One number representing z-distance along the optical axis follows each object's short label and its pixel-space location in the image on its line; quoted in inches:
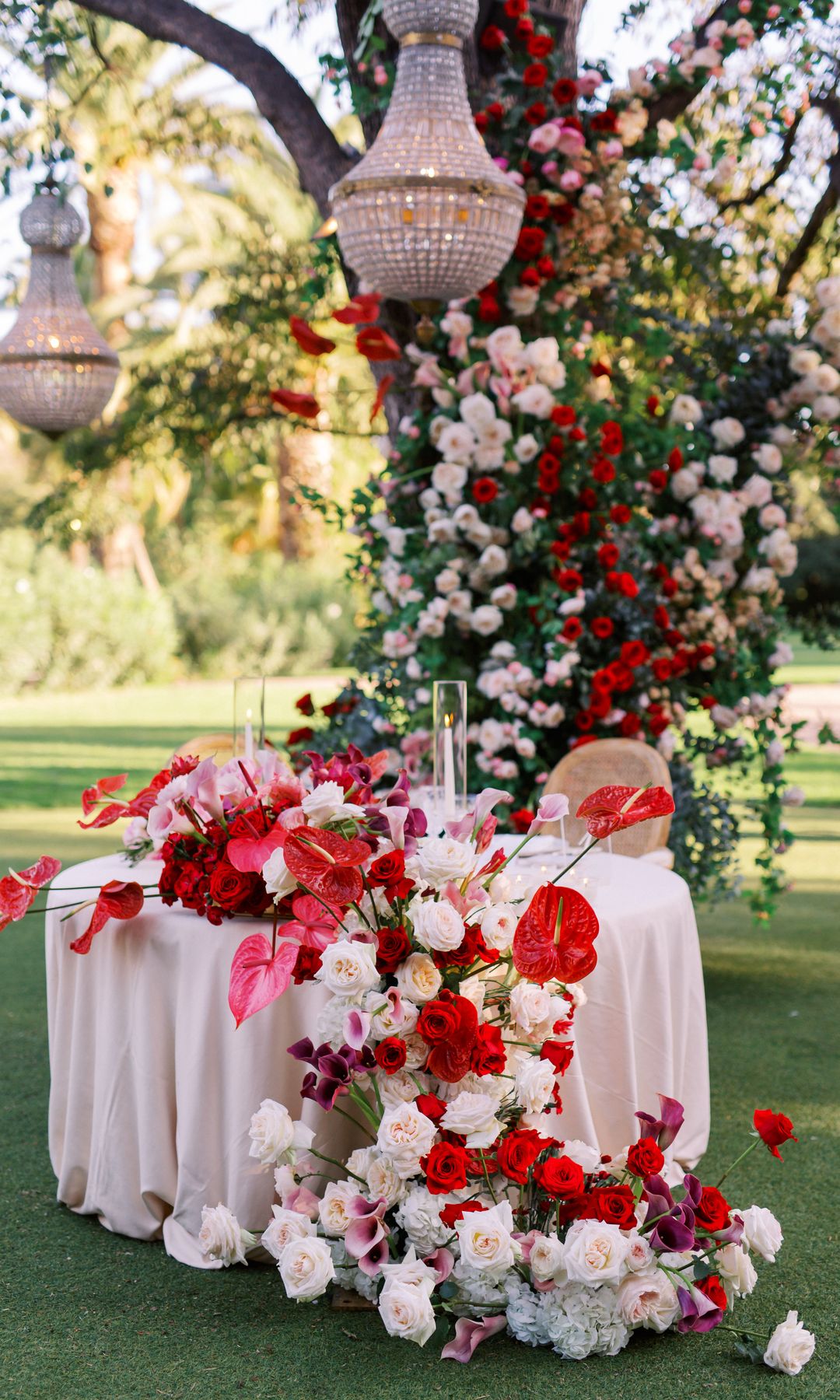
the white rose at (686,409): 194.5
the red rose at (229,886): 102.7
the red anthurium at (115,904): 107.7
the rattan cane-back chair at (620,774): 158.6
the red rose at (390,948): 94.4
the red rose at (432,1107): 93.8
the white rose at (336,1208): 96.0
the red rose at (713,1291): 93.8
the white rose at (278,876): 97.3
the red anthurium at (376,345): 164.7
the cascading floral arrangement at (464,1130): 91.4
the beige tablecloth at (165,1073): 106.7
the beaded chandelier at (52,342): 204.8
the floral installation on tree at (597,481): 181.0
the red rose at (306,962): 97.0
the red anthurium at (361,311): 165.3
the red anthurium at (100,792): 116.5
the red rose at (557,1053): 97.2
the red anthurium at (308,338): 163.0
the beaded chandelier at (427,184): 124.3
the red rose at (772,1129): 94.8
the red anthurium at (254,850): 100.3
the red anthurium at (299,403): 181.0
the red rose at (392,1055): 92.9
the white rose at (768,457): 195.6
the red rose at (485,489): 178.5
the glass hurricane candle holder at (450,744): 118.2
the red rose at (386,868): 94.3
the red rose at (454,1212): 93.0
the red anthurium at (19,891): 105.7
